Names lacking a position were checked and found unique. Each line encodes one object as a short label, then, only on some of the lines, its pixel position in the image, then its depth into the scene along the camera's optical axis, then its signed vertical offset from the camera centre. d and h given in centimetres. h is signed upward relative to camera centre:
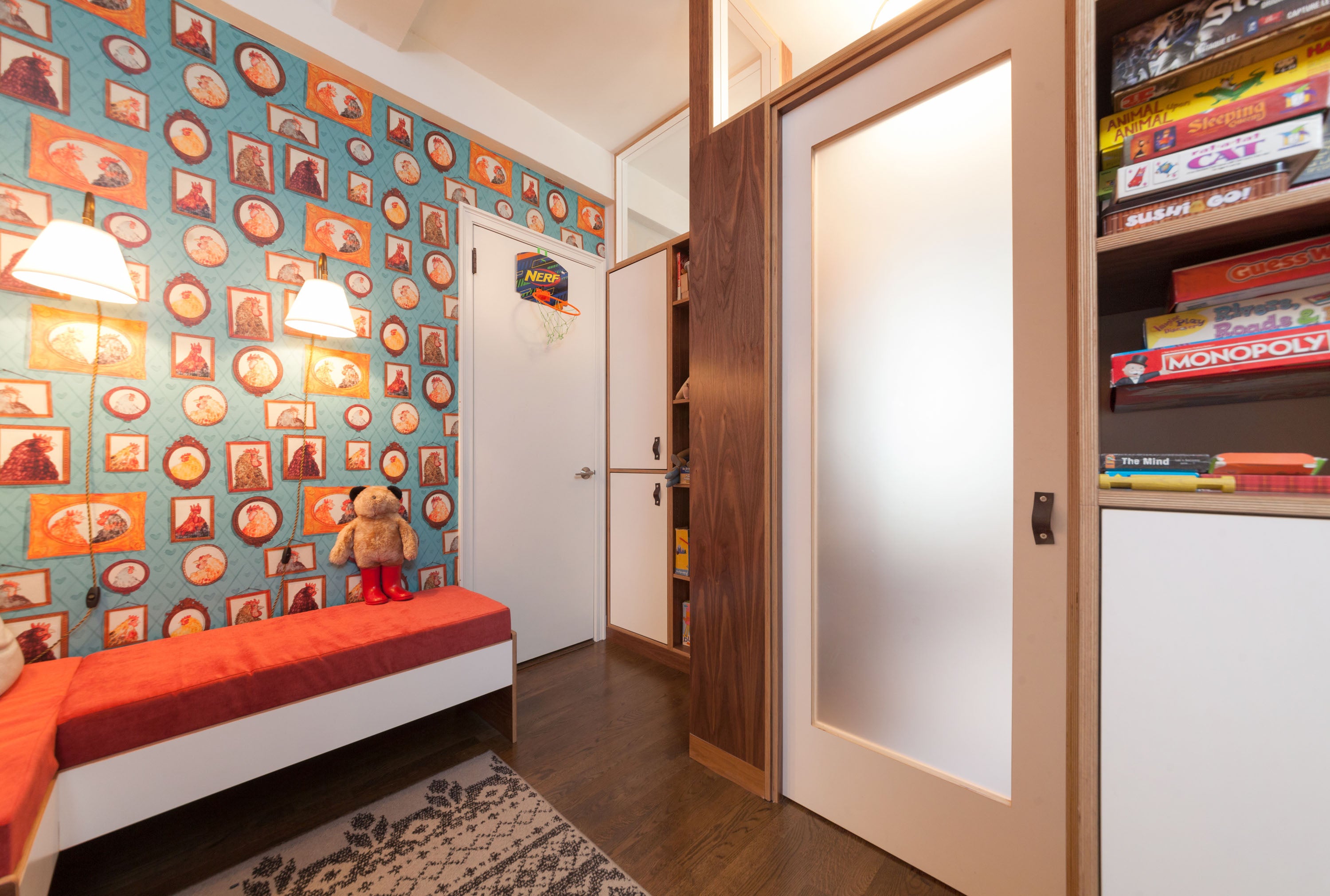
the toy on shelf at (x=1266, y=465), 75 -3
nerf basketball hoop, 267 +87
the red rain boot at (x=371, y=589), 207 -58
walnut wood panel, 164 +3
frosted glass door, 111 -1
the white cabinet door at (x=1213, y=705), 73 -41
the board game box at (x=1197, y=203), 77 +40
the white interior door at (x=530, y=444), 254 +3
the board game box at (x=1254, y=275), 79 +28
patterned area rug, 129 -114
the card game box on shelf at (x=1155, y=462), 83 -3
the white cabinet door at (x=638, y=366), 278 +48
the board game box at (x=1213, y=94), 76 +58
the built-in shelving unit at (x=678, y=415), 268 +18
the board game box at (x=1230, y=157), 74 +46
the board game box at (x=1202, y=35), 75 +67
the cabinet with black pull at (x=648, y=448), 269 +0
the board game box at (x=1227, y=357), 77 +15
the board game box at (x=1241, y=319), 78 +21
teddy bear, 204 -38
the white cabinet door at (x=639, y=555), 277 -62
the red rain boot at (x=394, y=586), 211 -58
